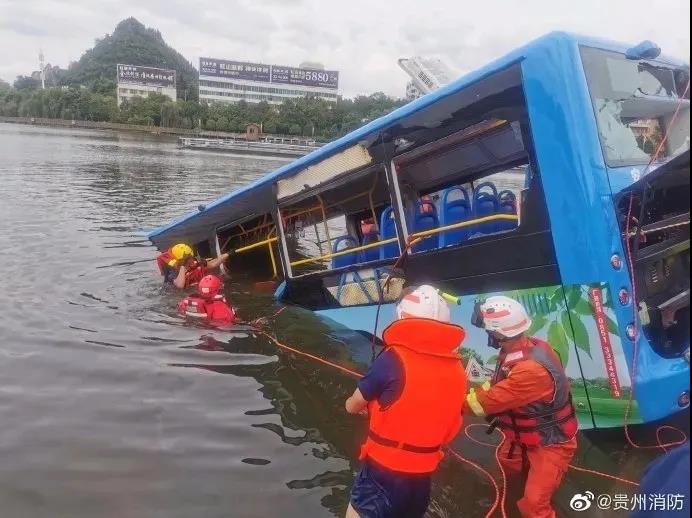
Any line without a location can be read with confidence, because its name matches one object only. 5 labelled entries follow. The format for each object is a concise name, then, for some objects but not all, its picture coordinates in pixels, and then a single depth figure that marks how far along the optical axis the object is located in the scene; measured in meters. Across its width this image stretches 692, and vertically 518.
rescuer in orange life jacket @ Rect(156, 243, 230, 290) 9.61
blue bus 4.33
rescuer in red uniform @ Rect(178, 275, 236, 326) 8.40
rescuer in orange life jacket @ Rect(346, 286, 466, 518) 3.26
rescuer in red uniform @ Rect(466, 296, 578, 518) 3.87
